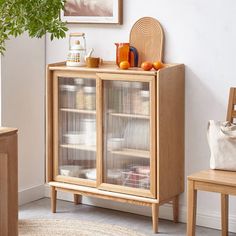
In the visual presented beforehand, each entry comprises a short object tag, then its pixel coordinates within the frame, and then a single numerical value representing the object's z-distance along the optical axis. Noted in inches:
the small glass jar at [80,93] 214.2
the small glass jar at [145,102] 199.0
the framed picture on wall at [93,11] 216.7
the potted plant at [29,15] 118.3
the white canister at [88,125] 213.5
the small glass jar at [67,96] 216.7
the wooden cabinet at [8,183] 135.9
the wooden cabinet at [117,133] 198.1
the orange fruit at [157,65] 198.5
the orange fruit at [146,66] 197.7
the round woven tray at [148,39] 208.5
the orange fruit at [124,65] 202.5
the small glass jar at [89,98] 211.5
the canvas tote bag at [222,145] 180.2
